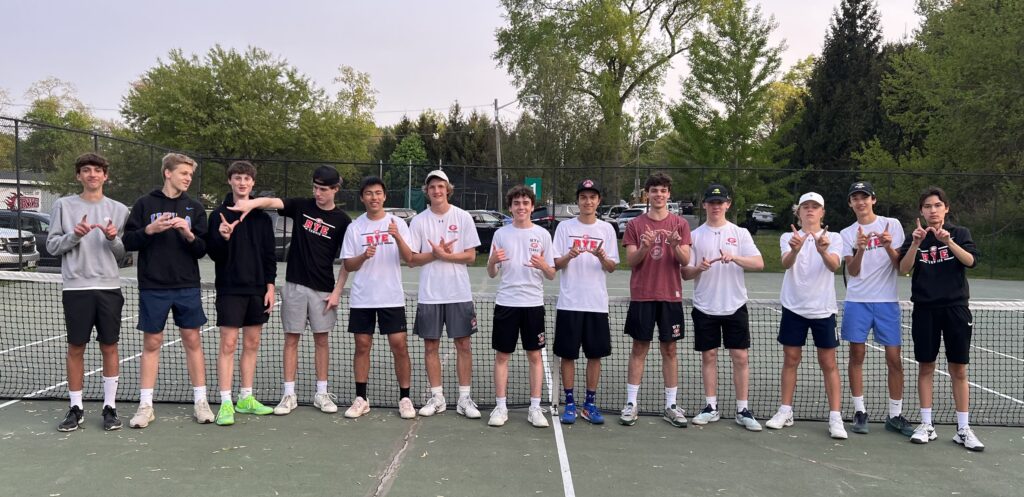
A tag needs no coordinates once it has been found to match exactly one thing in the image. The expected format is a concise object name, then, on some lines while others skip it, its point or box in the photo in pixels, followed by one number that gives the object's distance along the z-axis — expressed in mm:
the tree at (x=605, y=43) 34219
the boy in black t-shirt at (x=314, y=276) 5223
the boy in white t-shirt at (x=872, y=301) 5043
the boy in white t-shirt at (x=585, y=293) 5094
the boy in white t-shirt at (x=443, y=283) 5168
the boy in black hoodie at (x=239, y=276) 5039
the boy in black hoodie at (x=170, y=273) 4840
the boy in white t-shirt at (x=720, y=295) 5078
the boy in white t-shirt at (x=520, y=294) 5102
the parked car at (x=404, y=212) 21691
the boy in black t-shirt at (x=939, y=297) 4777
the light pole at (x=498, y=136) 29500
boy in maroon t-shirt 5082
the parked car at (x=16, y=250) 13672
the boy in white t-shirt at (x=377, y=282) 5148
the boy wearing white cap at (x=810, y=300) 4969
